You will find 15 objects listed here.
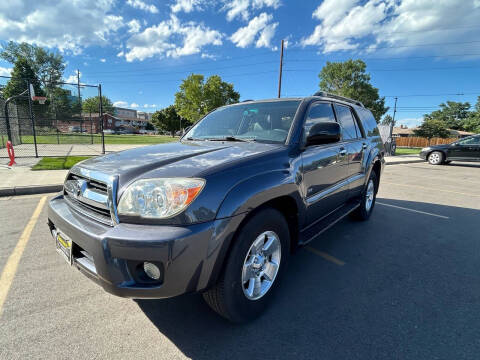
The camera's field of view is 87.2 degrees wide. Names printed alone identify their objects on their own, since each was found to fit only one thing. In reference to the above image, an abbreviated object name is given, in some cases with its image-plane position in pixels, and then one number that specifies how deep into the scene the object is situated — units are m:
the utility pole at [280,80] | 18.83
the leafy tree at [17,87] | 11.11
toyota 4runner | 1.49
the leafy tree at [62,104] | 12.09
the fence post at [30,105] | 10.25
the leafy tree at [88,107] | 12.96
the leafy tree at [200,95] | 37.98
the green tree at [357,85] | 40.06
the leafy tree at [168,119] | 63.88
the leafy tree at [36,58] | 45.47
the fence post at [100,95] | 11.25
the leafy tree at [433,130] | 45.00
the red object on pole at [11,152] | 8.13
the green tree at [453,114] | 69.06
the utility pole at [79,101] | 11.34
